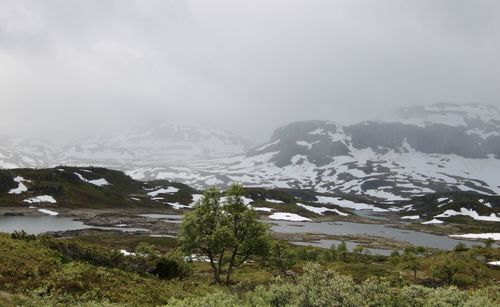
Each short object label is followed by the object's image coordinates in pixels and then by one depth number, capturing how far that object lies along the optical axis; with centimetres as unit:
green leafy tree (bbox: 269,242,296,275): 7388
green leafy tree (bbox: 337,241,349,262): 11088
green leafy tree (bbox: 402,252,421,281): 8262
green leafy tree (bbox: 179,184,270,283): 5206
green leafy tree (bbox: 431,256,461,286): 7862
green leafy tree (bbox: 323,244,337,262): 10981
